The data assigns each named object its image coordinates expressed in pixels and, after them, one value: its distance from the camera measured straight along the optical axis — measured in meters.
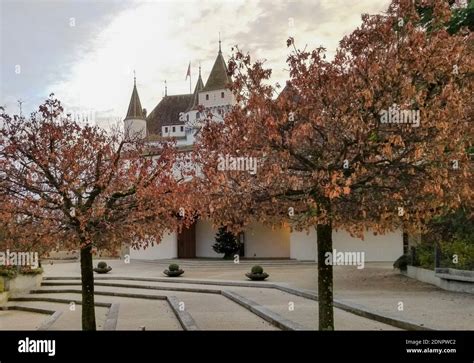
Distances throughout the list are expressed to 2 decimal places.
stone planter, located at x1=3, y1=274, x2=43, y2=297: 16.98
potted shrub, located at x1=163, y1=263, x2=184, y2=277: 20.30
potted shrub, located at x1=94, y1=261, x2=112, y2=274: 20.70
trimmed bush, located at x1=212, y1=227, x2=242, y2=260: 26.82
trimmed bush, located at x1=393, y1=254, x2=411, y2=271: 18.69
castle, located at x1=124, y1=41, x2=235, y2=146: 30.91
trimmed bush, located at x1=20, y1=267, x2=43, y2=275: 16.75
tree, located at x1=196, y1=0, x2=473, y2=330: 6.93
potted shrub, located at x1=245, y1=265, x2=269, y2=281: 18.45
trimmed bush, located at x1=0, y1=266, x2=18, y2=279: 16.71
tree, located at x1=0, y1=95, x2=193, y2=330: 8.51
